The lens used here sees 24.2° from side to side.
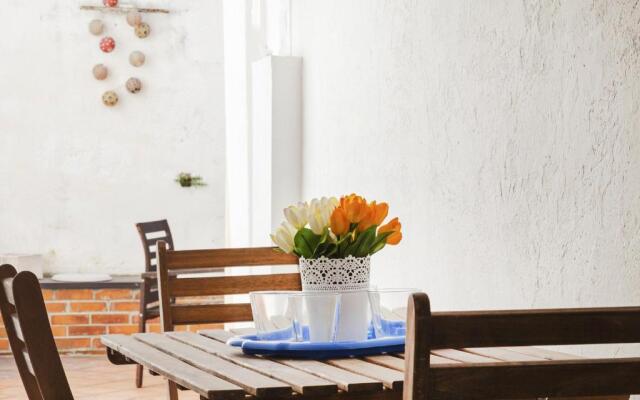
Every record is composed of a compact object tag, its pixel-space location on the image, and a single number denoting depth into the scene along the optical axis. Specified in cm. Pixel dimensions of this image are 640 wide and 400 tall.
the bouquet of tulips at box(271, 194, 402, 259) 327
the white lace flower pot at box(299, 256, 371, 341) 329
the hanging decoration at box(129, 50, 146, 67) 942
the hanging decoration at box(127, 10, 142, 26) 943
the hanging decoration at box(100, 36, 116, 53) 938
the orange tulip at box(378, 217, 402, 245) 333
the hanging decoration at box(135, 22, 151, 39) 944
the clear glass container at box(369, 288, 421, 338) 333
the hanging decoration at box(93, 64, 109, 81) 935
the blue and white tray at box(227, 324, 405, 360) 322
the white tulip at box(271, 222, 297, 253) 329
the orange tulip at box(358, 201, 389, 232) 328
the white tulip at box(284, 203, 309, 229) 327
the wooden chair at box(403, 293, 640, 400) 254
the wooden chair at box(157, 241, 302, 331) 407
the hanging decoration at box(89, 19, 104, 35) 935
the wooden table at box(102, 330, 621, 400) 289
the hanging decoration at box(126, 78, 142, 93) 941
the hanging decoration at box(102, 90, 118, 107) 938
